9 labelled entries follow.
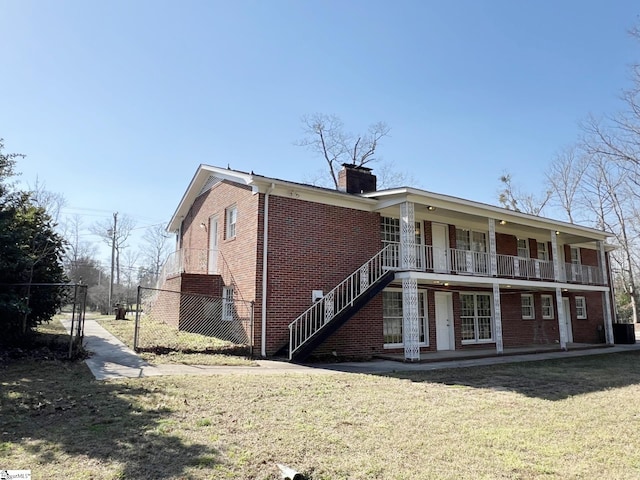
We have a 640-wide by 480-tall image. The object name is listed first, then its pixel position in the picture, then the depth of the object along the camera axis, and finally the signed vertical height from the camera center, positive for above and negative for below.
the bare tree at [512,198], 37.91 +9.72
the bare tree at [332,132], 33.22 +13.70
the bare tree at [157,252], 51.31 +6.75
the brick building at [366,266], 12.30 +1.46
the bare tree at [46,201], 30.33 +8.06
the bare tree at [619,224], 33.31 +6.69
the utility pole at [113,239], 37.99 +6.84
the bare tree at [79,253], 47.76 +6.36
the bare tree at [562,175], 35.84 +11.30
